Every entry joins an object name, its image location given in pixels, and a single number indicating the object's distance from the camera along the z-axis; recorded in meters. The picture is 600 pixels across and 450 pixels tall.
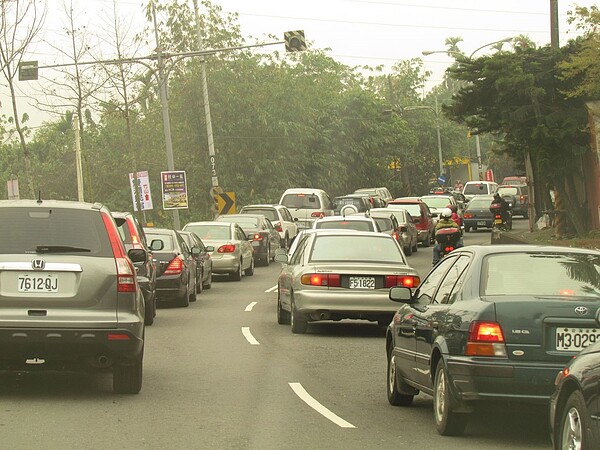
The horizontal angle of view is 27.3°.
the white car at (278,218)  42.23
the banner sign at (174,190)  42.78
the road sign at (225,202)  45.72
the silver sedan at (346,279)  16.84
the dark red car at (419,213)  44.25
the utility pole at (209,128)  46.06
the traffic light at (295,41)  32.09
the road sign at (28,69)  32.81
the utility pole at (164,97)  41.31
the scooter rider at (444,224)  26.62
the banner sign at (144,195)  43.69
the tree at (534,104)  32.50
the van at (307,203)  48.03
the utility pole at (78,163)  49.06
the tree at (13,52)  34.28
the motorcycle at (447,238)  26.36
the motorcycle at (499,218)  47.62
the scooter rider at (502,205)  47.84
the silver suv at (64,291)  10.53
